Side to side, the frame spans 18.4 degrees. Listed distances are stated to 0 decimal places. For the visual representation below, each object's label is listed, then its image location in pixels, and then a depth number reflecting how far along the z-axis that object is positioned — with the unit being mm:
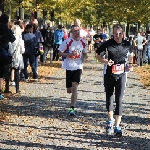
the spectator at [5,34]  11539
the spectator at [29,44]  14602
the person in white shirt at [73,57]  9602
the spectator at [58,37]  23500
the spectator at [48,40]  22922
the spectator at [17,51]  12222
